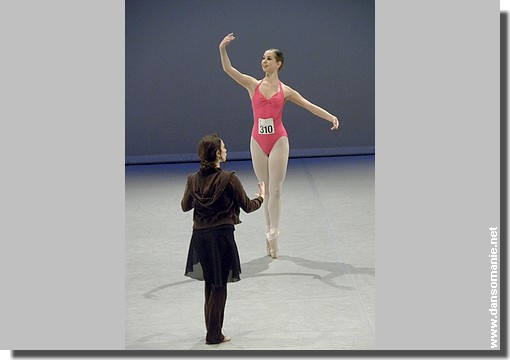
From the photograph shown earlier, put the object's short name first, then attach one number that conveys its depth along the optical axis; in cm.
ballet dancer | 1555
